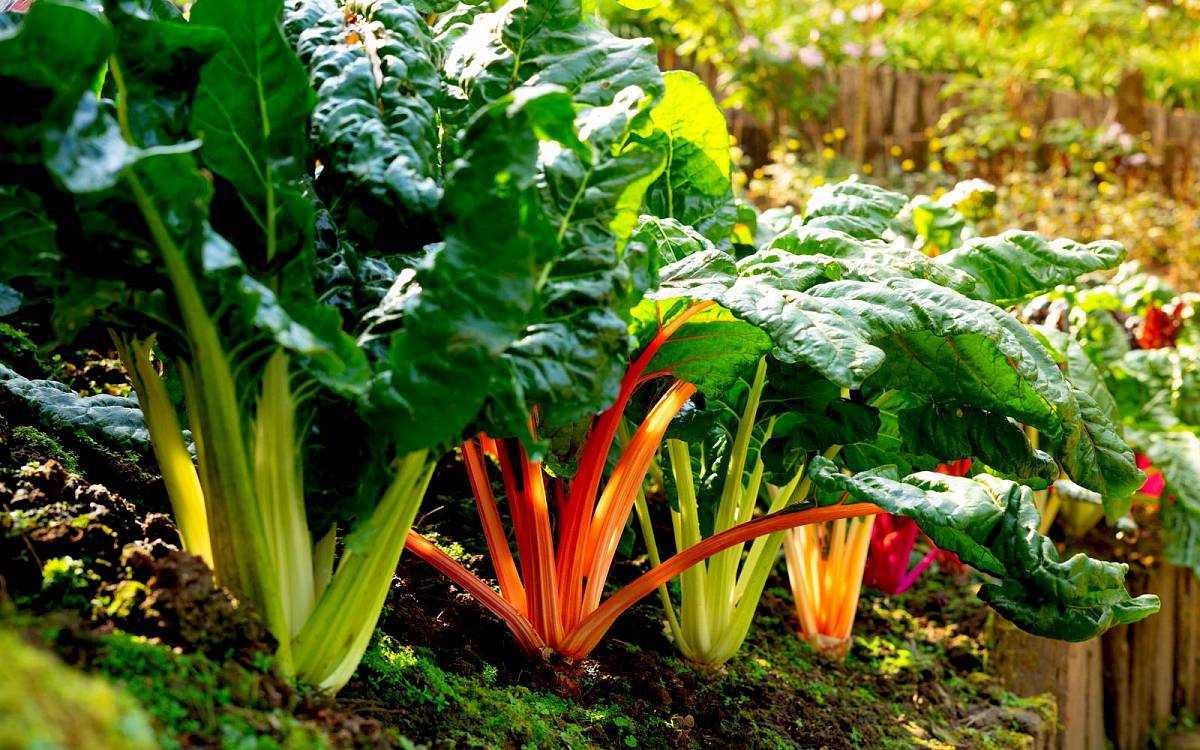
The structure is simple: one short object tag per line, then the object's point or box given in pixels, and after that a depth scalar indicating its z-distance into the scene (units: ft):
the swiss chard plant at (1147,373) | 11.07
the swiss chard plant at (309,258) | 4.30
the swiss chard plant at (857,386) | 5.62
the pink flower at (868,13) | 22.52
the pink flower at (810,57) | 22.71
